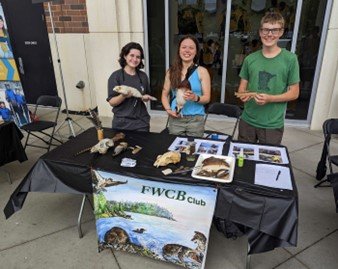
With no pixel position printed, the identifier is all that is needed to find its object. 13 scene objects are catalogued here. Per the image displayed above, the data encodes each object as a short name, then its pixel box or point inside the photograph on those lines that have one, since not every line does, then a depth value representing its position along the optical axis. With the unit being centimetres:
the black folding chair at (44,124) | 397
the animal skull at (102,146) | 220
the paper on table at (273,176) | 175
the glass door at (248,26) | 478
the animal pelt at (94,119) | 242
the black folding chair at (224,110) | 345
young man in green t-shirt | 230
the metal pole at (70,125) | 464
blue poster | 432
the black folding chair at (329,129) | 307
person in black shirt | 263
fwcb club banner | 185
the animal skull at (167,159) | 199
